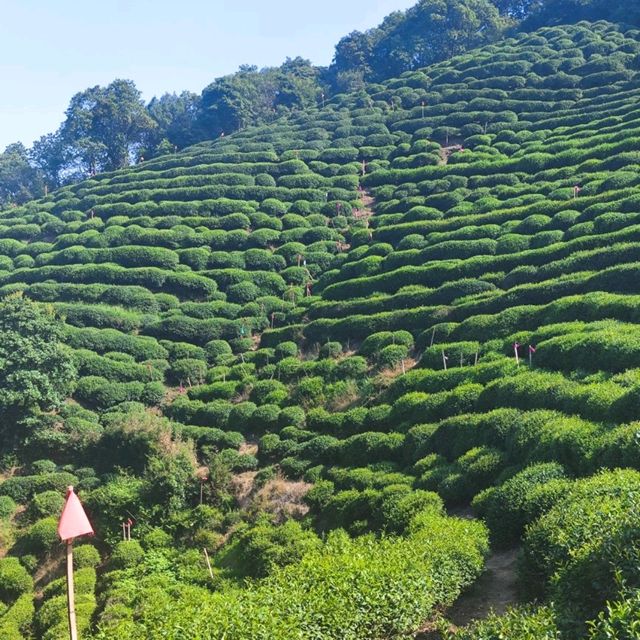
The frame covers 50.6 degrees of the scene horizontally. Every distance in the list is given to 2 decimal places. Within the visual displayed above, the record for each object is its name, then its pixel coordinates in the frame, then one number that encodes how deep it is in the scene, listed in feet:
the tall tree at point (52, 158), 242.78
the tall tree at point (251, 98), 234.58
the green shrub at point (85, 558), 61.93
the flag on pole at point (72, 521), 25.57
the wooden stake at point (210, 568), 53.74
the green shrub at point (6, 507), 70.79
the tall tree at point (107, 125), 226.99
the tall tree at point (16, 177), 246.68
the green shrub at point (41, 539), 65.82
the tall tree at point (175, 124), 232.94
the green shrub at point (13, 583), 61.05
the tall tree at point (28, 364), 79.00
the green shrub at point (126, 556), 60.29
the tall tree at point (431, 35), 237.45
